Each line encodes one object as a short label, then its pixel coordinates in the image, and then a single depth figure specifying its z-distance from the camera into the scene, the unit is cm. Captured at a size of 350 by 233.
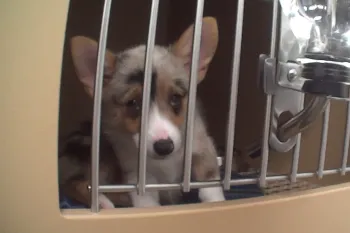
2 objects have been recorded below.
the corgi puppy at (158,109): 77
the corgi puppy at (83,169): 74
